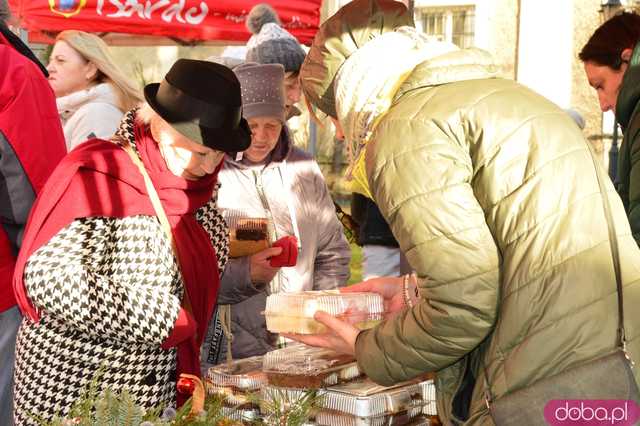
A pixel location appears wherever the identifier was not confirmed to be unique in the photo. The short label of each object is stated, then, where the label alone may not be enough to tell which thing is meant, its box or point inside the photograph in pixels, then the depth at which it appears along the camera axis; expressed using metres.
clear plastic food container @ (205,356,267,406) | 2.14
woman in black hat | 2.13
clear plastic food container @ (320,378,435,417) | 1.96
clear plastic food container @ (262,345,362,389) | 2.05
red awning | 5.19
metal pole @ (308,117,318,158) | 5.58
